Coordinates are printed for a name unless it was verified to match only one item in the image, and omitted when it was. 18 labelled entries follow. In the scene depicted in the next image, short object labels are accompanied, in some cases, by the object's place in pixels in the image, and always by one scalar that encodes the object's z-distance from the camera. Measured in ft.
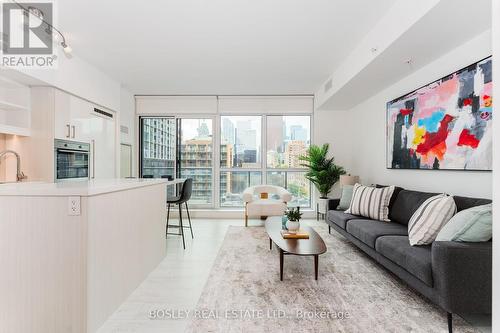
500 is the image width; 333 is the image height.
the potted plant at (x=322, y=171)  18.01
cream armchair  16.56
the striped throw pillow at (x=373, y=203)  11.66
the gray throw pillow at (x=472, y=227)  6.34
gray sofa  5.90
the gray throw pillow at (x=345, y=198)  14.23
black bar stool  12.75
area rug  6.30
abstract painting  8.05
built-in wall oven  12.01
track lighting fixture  9.05
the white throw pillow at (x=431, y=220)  7.82
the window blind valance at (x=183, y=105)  19.95
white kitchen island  5.69
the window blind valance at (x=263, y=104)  19.72
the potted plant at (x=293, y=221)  10.20
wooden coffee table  8.43
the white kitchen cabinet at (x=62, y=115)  11.94
